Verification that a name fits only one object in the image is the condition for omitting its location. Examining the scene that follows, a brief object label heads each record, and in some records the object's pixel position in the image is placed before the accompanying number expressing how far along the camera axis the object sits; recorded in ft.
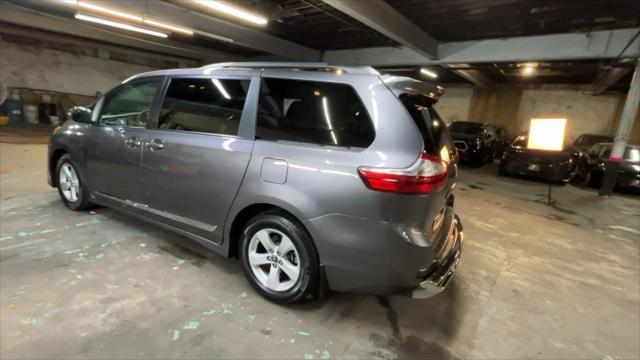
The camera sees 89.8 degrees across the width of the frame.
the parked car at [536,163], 24.49
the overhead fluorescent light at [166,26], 22.97
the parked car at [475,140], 31.12
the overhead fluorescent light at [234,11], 17.65
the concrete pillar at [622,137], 22.88
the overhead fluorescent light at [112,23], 23.49
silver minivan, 5.69
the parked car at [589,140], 36.49
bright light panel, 18.37
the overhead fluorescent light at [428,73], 37.39
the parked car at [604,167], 24.00
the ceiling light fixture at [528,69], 32.89
